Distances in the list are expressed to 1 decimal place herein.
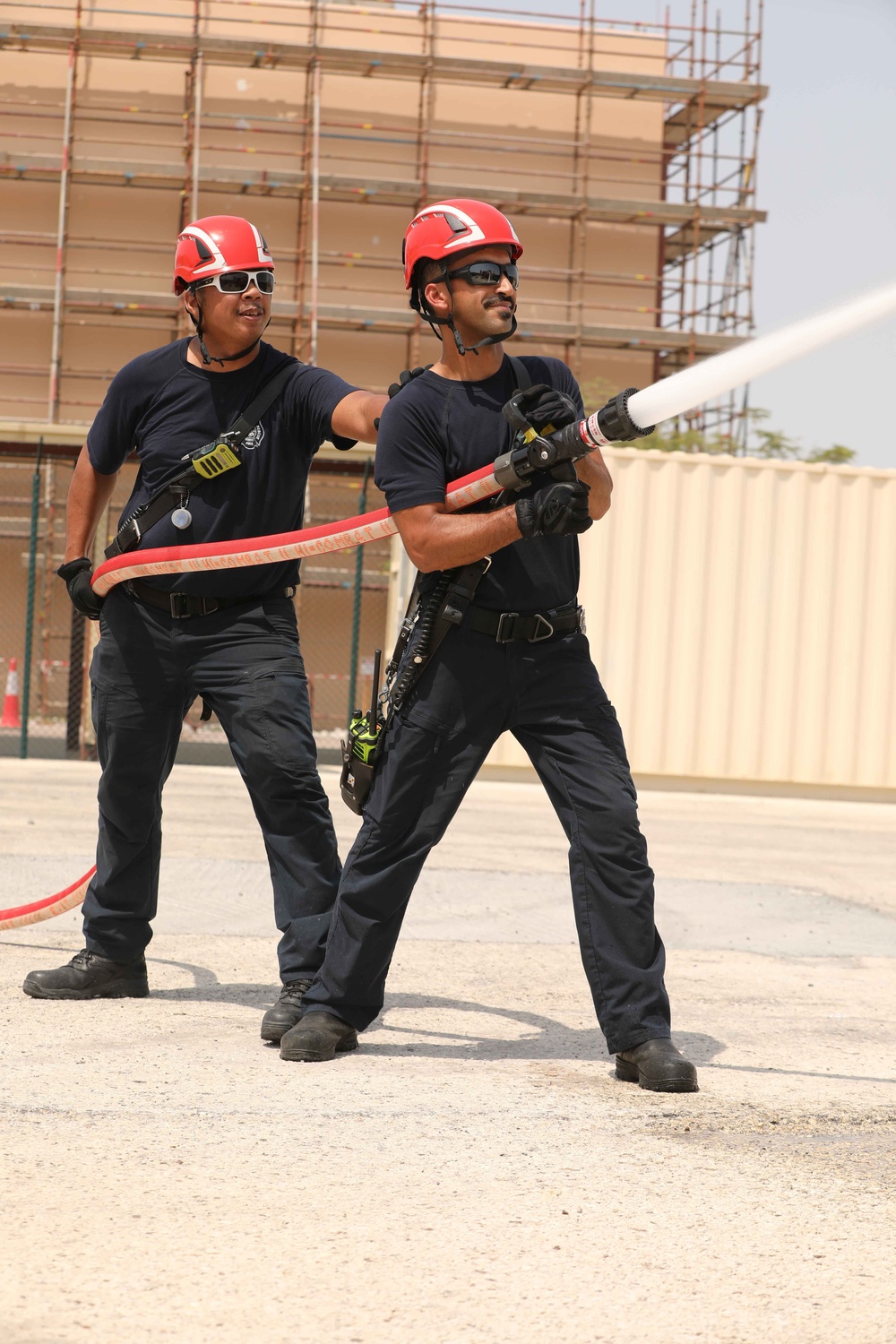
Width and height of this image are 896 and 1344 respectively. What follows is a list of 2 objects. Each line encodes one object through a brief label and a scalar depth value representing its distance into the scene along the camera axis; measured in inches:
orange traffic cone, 770.8
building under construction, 1097.4
